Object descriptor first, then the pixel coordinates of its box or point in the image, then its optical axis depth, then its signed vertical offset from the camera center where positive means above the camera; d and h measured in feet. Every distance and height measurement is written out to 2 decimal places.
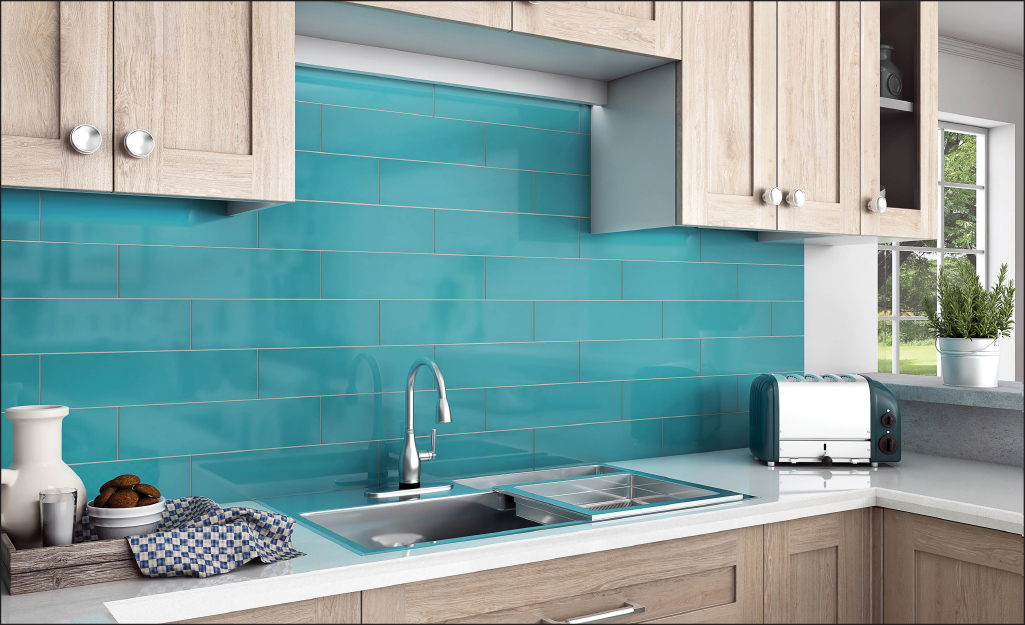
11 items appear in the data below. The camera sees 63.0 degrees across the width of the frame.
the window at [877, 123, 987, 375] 10.25 +0.75
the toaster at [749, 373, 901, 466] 7.41 -0.99
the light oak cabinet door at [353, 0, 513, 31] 5.45 +2.01
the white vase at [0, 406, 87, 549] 4.37 -0.84
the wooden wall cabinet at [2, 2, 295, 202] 4.40 +1.22
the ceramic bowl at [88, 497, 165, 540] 4.52 -1.13
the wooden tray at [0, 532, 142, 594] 4.10 -1.26
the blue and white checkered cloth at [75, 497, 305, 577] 4.31 -1.22
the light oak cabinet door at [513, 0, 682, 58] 5.87 +2.11
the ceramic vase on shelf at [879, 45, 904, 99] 7.93 +2.24
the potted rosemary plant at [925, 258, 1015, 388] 7.61 -0.13
